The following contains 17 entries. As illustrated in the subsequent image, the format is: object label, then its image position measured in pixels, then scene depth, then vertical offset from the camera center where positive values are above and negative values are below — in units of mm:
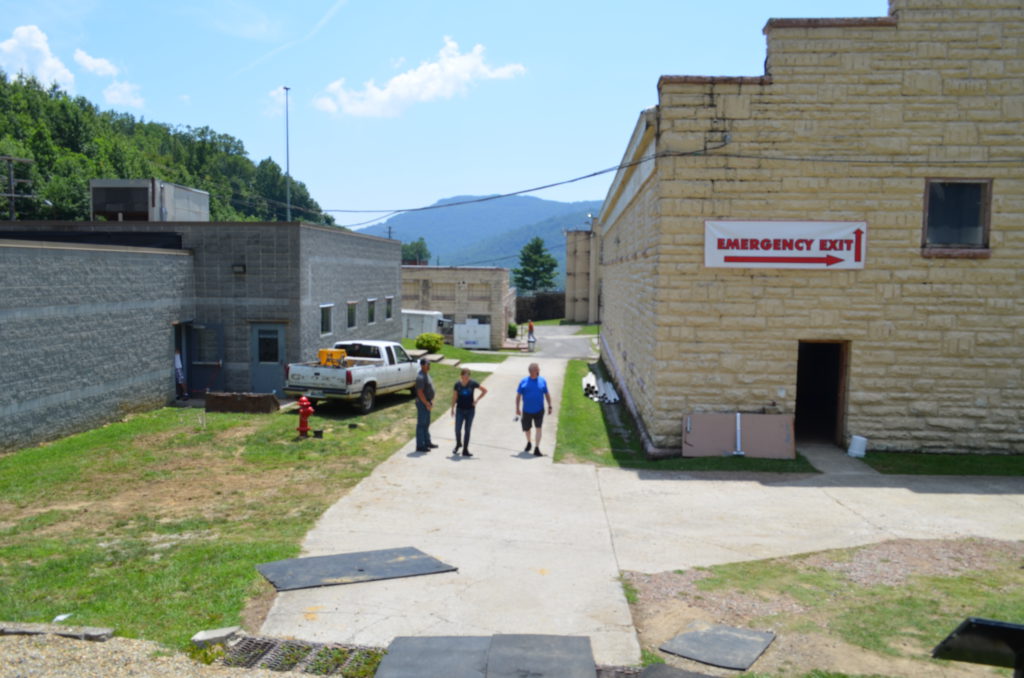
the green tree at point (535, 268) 117812 +3479
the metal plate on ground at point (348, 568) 7965 -2929
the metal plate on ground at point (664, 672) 6000 -2862
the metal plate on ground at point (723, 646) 6230 -2858
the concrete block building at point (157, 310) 15148 -586
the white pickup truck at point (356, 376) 18797 -2133
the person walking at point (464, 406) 14914 -2163
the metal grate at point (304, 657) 6137 -2918
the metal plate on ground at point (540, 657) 5980 -2855
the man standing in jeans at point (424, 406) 15078 -2205
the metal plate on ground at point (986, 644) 3672 -1608
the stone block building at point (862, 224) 14414 +1331
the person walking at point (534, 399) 15164 -2047
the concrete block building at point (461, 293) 50781 -166
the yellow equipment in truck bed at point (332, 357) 19656 -1696
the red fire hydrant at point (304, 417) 16281 -2645
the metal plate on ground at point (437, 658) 5969 -2865
